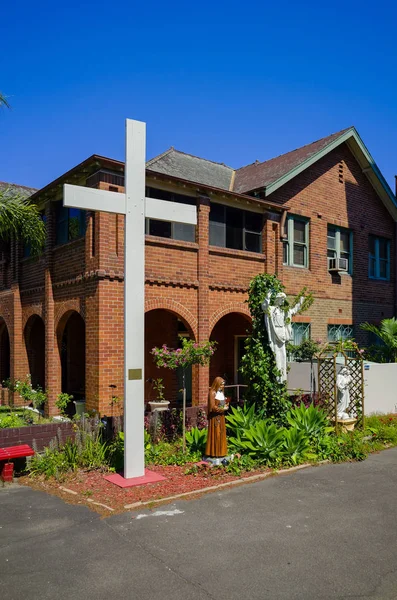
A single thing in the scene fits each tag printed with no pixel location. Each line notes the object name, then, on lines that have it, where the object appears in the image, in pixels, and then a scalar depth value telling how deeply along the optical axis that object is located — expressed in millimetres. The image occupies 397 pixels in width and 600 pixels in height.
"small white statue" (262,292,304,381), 10953
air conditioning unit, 17234
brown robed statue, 9211
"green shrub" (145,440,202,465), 9586
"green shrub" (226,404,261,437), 10492
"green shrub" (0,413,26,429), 10968
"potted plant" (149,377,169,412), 13266
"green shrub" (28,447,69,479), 8922
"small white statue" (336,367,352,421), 12188
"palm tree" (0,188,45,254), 11914
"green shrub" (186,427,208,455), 10164
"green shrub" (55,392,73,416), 12372
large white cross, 8547
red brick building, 11742
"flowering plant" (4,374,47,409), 13001
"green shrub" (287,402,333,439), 10562
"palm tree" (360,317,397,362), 16609
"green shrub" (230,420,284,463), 9648
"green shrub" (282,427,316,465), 9695
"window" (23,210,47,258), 14502
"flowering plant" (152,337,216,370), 10500
